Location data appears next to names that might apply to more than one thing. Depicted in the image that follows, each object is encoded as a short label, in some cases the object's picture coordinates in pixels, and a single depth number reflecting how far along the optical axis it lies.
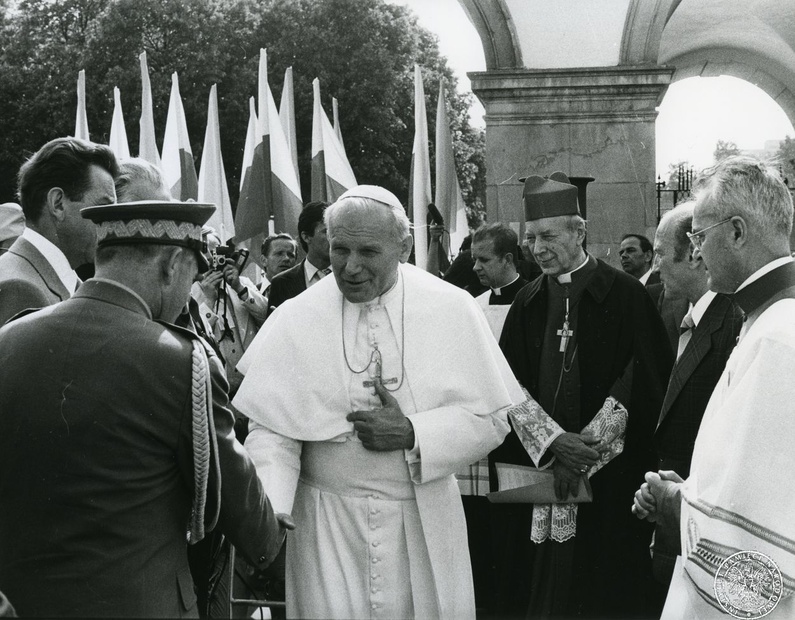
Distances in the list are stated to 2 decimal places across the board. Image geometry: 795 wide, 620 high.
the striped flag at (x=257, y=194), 11.94
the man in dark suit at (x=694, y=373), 4.46
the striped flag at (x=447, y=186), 11.66
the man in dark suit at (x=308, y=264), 6.74
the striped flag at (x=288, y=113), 15.30
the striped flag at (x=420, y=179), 10.14
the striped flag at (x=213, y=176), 14.60
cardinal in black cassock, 5.06
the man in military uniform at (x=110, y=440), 2.47
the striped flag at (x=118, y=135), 14.64
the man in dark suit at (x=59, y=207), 3.72
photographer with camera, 6.82
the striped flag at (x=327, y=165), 12.48
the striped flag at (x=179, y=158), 13.55
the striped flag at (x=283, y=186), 11.90
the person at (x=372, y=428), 3.70
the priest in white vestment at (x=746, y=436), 2.81
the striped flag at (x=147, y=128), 13.70
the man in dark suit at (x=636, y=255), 9.09
